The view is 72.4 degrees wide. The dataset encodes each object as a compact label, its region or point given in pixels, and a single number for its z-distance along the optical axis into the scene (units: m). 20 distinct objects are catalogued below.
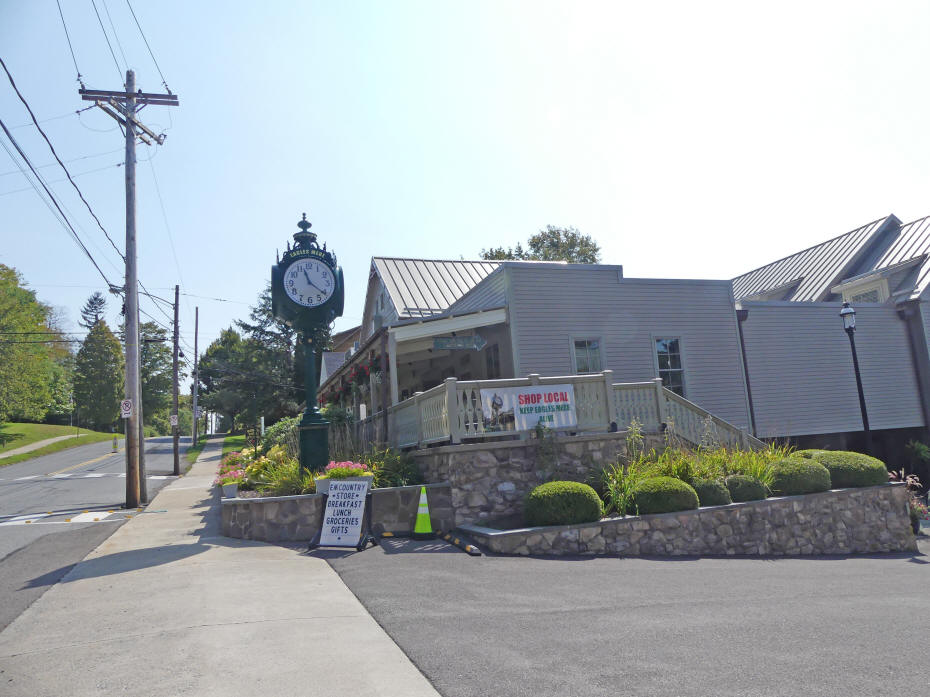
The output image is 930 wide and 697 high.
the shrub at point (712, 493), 10.90
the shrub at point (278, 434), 18.68
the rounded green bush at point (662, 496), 10.33
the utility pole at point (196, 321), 40.69
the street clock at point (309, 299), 11.71
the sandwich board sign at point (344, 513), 9.57
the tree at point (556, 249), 40.25
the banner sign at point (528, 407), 10.97
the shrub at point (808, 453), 13.16
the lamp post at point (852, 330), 15.49
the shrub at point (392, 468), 10.83
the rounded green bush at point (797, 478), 11.87
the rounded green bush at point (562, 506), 9.73
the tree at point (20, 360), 45.84
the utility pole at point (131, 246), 15.61
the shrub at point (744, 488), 11.23
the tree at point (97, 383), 64.12
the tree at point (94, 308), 111.75
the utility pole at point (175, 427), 26.18
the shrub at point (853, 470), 12.59
